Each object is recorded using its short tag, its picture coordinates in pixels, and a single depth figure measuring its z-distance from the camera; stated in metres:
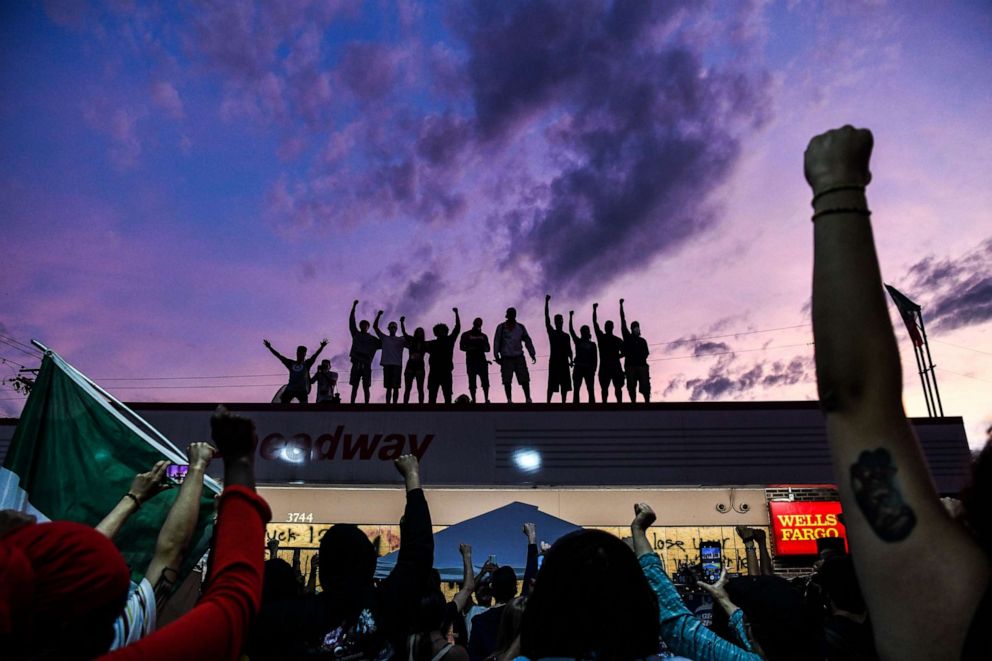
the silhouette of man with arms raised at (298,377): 16.00
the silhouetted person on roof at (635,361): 15.84
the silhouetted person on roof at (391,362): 15.98
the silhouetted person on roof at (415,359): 16.02
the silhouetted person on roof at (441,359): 15.79
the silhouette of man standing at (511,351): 15.62
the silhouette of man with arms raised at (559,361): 15.67
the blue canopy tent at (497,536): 10.51
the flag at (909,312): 19.41
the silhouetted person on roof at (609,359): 15.65
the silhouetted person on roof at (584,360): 15.65
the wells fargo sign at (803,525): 15.55
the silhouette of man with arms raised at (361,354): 15.88
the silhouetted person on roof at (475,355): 15.72
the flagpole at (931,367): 17.17
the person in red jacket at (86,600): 1.29
